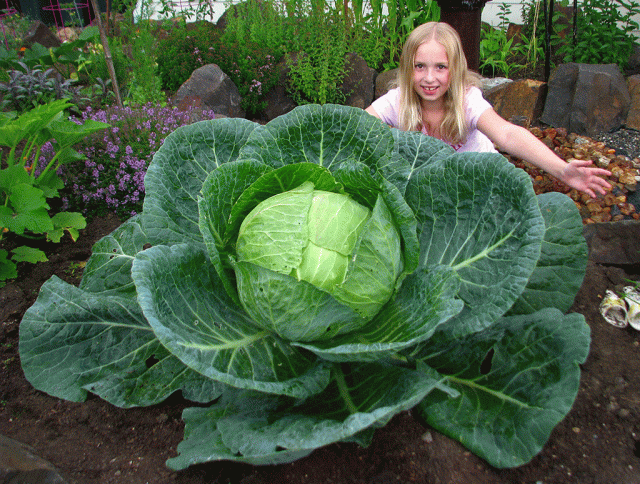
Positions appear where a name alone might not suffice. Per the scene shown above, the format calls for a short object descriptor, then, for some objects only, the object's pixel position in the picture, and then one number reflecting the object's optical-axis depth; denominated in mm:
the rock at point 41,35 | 8797
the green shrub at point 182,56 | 6457
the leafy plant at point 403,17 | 6414
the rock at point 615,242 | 2506
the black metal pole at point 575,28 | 5632
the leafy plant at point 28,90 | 5035
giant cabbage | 1314
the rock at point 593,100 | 5047
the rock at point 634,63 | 5994
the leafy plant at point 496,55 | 6238
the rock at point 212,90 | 6047
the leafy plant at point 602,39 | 5727
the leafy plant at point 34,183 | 2451
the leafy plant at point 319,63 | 6258
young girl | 3352
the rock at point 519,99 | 5457
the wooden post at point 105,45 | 3221
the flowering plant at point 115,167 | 3381
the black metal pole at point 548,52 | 5438
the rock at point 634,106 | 5066
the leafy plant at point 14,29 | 7332
